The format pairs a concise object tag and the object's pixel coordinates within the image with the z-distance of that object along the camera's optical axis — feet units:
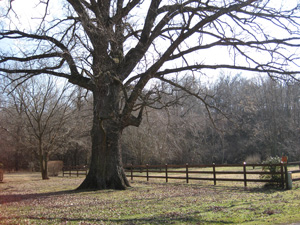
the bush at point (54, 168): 115.22
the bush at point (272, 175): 43.32
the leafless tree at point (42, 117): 92.38
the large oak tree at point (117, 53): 41.93
